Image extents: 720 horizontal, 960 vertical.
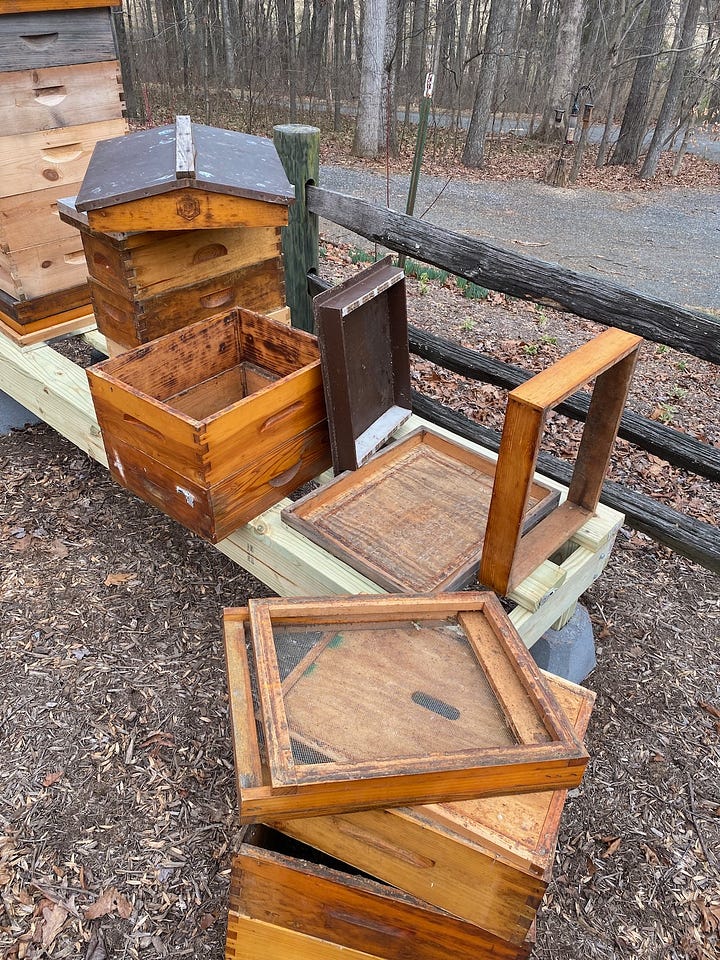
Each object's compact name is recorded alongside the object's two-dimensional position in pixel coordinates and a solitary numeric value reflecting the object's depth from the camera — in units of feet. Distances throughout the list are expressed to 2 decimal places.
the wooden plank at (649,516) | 9.95
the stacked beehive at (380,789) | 4.88
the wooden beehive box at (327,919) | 5.30
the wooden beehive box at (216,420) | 7.30
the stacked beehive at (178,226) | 7.67
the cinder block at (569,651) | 9.17
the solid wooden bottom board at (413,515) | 7.34
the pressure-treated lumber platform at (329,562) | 7.34
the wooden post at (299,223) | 12.56
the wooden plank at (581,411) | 10.41
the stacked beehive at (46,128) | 9.31
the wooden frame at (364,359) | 7.72
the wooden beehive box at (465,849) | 4.94
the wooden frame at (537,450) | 6.05
